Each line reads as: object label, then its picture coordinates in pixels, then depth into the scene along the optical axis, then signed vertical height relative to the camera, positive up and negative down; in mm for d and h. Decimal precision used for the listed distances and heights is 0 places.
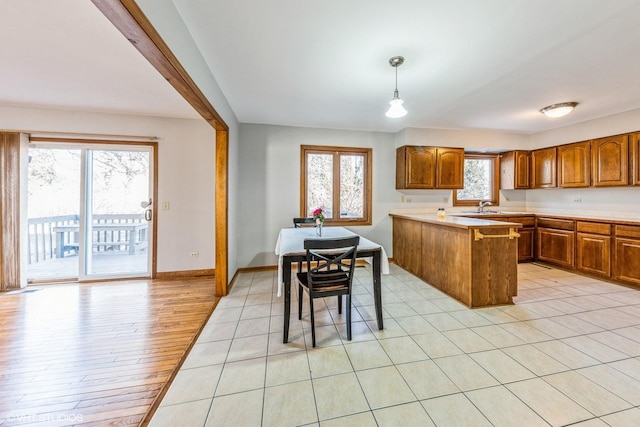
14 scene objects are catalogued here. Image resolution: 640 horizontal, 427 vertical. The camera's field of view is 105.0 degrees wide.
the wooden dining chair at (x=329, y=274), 2004 -567
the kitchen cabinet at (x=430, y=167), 4324 +818
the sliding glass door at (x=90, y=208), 3561 +92
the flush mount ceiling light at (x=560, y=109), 3228 +1384
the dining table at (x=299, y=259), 2109 -406
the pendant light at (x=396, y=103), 2196 +1044
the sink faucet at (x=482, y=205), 4762 +155
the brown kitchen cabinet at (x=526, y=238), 4500 -466
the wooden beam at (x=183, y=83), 1160 +957
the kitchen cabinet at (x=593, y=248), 3539 -530
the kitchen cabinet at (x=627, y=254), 3254 -565
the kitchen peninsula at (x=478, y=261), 2771 -562
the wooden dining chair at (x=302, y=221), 3699 -114
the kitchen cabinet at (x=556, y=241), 3998 -486
